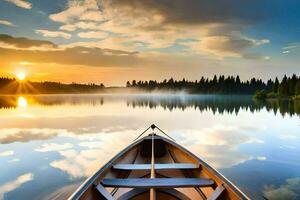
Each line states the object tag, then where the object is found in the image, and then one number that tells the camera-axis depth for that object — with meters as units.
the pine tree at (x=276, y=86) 72.30
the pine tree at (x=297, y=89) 56.55
